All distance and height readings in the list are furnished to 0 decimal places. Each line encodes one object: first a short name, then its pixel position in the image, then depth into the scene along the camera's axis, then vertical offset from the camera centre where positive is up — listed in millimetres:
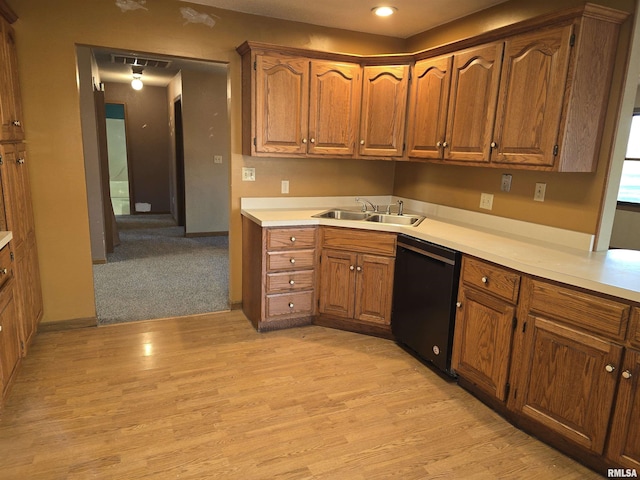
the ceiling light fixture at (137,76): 6096 +1193
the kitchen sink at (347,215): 3580 -439
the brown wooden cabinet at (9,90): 2344 +351
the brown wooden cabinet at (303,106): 3162 +414
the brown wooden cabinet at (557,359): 1762 -895
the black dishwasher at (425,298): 2564 -864
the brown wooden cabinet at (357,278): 3092 -862
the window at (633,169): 5207 +33
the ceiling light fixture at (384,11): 3074 +1109
